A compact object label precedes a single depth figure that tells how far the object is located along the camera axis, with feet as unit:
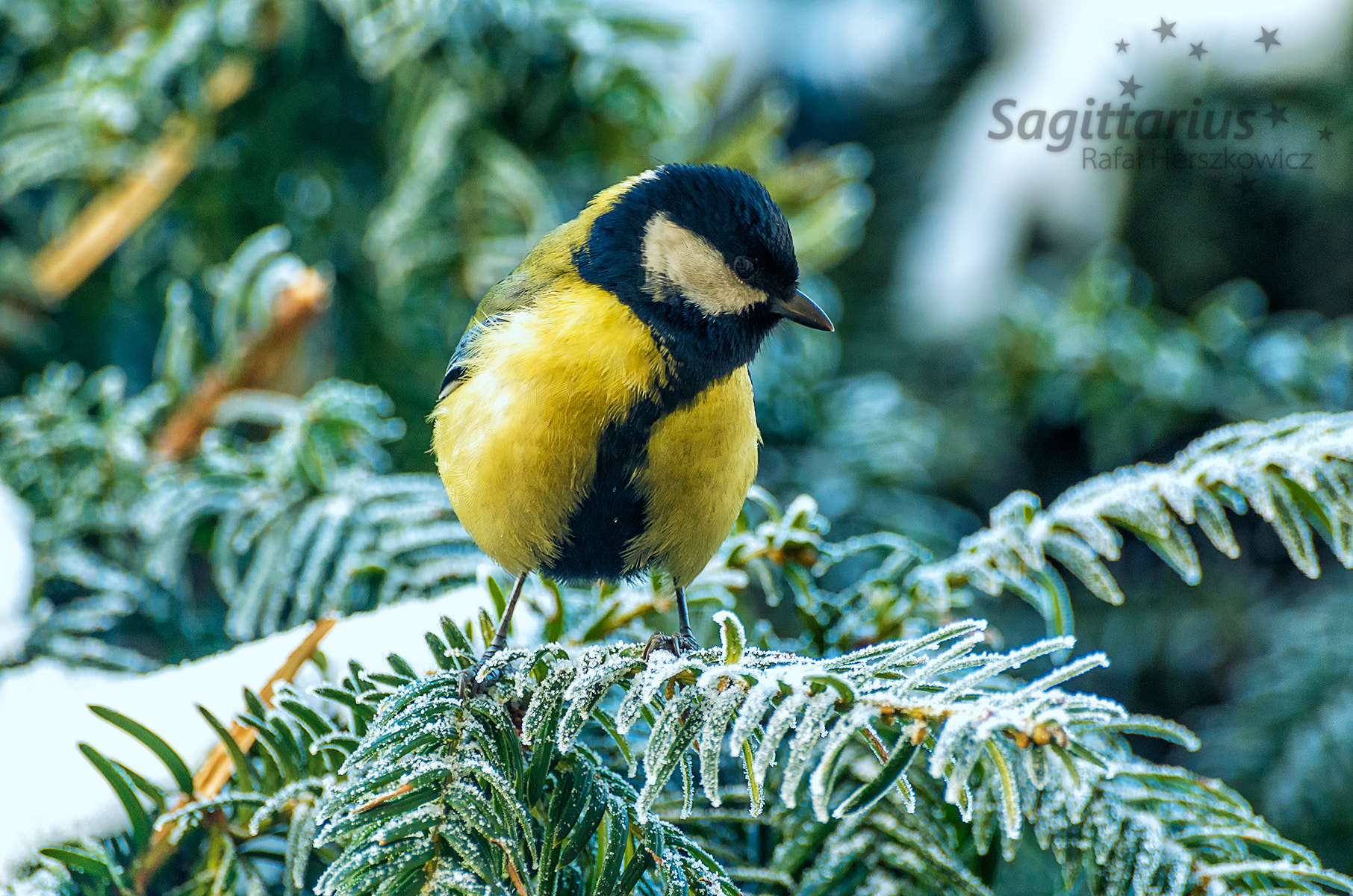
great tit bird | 7.98
